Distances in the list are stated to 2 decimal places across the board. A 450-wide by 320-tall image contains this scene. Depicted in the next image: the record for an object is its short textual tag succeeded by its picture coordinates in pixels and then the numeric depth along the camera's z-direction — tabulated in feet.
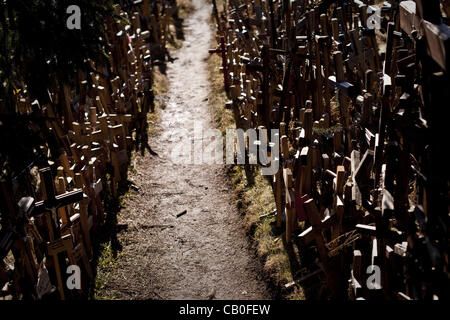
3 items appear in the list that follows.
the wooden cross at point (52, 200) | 17.39
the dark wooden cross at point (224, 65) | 37.49
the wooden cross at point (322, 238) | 17.38
